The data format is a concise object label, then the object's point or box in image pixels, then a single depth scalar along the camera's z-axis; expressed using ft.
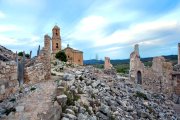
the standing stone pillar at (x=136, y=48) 37.17
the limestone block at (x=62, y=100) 16.70
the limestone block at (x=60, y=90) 18.10
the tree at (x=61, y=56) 77.13
